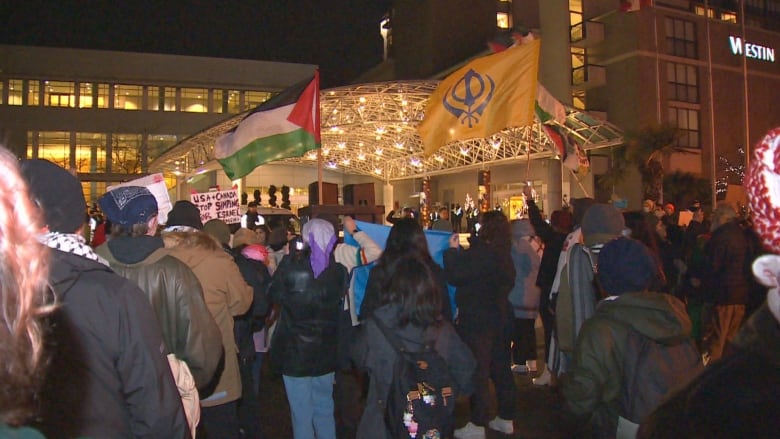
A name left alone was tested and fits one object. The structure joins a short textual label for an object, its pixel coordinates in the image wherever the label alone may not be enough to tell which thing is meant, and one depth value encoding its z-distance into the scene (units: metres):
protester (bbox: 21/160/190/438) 1.90
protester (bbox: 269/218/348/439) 4.93
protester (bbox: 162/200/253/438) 4.28
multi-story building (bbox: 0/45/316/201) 47.44
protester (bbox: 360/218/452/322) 4.30
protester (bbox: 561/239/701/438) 2.89
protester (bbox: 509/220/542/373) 7.62
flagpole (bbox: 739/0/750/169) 26.80
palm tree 26.80
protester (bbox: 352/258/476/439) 3.87
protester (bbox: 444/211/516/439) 5.62
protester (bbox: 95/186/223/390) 3.21
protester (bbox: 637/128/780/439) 1.27
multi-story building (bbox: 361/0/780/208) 33.66
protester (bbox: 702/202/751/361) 7.12
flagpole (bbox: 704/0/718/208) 27.25
